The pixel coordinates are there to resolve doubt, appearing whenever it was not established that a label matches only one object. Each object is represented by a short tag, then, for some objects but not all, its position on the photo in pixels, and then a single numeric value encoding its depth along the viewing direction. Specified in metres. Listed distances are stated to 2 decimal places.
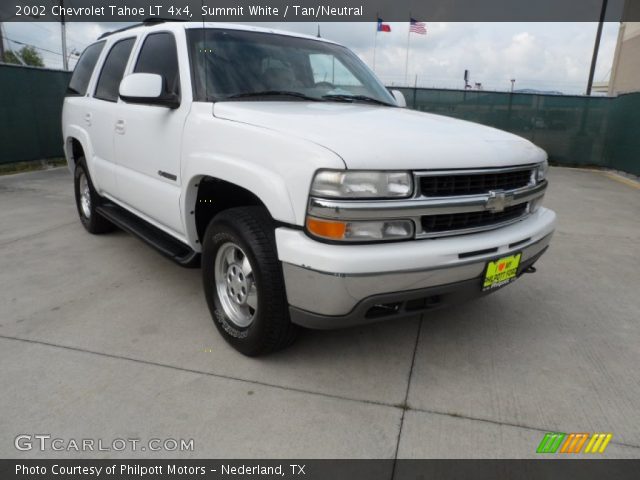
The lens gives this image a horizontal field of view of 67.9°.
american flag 18.69
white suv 2.15
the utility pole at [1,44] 16.23
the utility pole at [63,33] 18.41
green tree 52.97
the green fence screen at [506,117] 9.58
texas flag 20.14
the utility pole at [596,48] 17.30
